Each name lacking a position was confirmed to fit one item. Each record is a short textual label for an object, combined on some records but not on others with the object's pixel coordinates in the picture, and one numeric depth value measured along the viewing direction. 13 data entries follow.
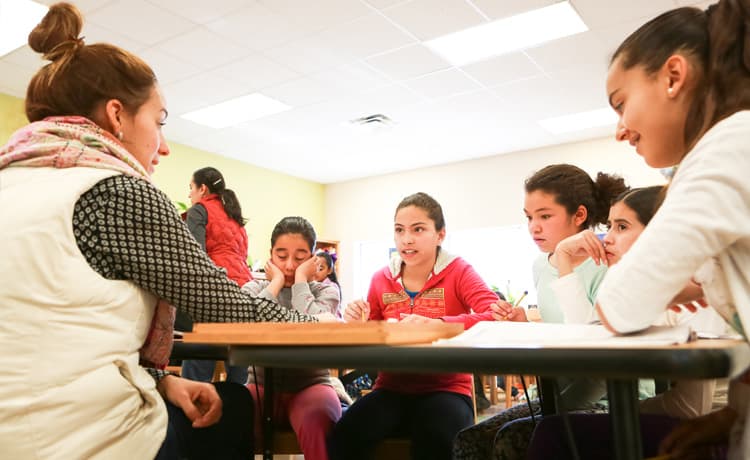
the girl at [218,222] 3.45
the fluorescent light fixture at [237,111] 5.13
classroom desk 0.47
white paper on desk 0.53
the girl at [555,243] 1.26
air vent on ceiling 5.55
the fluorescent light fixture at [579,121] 5.55
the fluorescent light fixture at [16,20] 3.46
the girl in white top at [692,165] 0.59
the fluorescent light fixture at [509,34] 3.73
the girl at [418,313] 1.29
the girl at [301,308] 1.34
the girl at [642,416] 0.90
